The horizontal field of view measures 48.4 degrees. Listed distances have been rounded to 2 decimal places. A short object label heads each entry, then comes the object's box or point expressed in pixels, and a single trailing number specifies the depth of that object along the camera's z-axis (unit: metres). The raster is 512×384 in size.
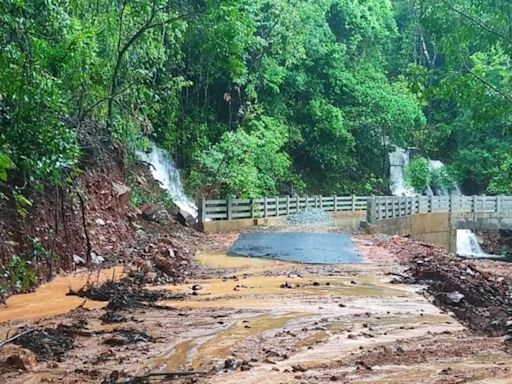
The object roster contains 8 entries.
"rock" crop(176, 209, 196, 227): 18.80
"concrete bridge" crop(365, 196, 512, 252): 22.53
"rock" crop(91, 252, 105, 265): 11.18
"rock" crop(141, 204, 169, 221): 16.98
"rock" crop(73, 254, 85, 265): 10.73
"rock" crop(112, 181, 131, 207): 14.50
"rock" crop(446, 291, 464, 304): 8.20
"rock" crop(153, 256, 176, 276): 10.63
